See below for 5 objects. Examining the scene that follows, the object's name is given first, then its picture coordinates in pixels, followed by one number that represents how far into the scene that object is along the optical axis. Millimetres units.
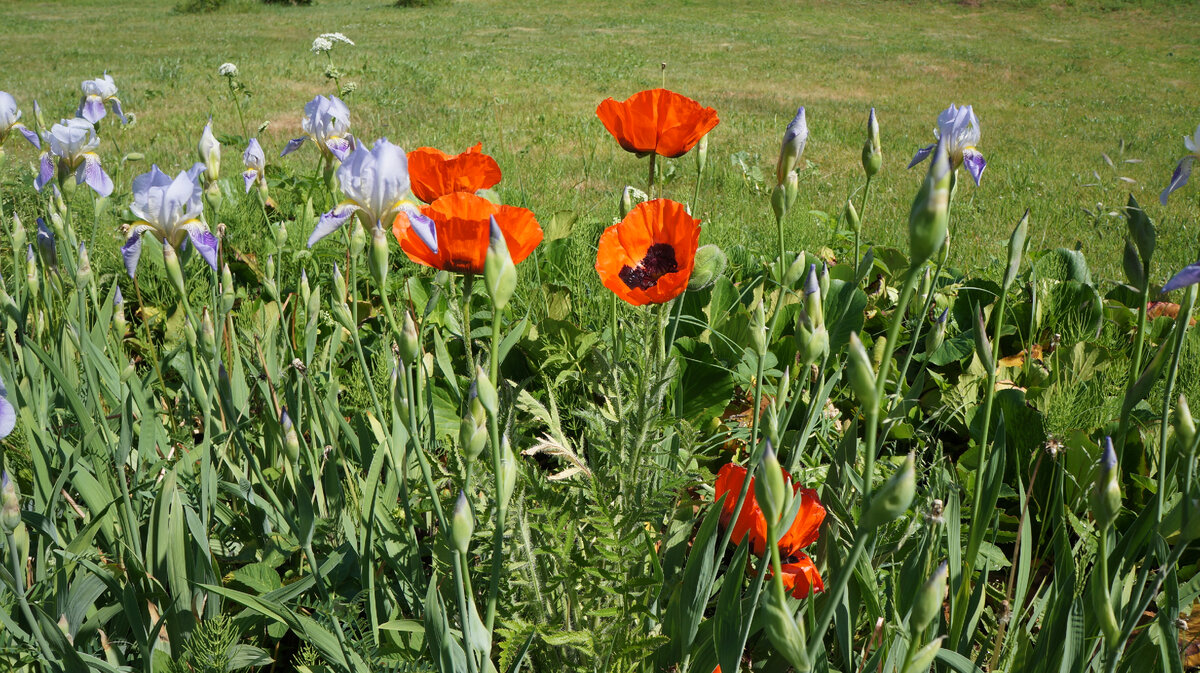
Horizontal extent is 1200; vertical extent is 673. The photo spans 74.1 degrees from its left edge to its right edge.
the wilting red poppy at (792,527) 1016
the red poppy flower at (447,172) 1298
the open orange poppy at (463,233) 1015
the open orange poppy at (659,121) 1287
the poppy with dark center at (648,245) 1144
